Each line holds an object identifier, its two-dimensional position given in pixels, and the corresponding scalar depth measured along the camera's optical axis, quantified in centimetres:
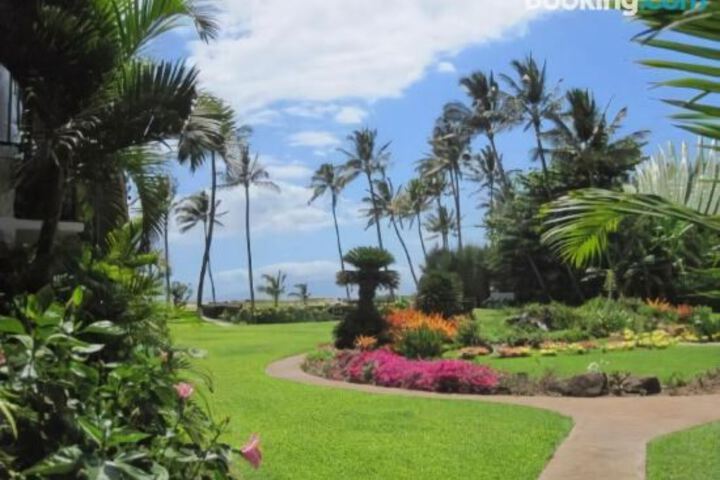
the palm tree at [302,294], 5467
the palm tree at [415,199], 6250
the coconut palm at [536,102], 4159
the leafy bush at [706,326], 2006
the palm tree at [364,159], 6109
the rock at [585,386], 1152
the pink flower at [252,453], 408
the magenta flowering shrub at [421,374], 1229
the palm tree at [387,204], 6250
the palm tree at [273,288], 5372
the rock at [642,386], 1159
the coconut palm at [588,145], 3944
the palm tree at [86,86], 536
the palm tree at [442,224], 6725
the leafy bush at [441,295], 2412
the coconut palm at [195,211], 6625
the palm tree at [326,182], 6756
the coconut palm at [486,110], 4728
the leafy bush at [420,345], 1705
